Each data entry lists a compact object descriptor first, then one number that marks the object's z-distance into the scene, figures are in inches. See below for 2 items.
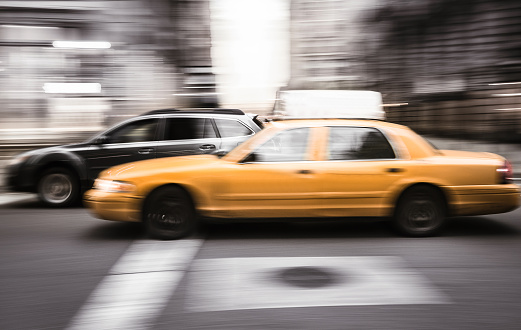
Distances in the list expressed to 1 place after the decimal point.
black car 362.3
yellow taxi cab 256.2
